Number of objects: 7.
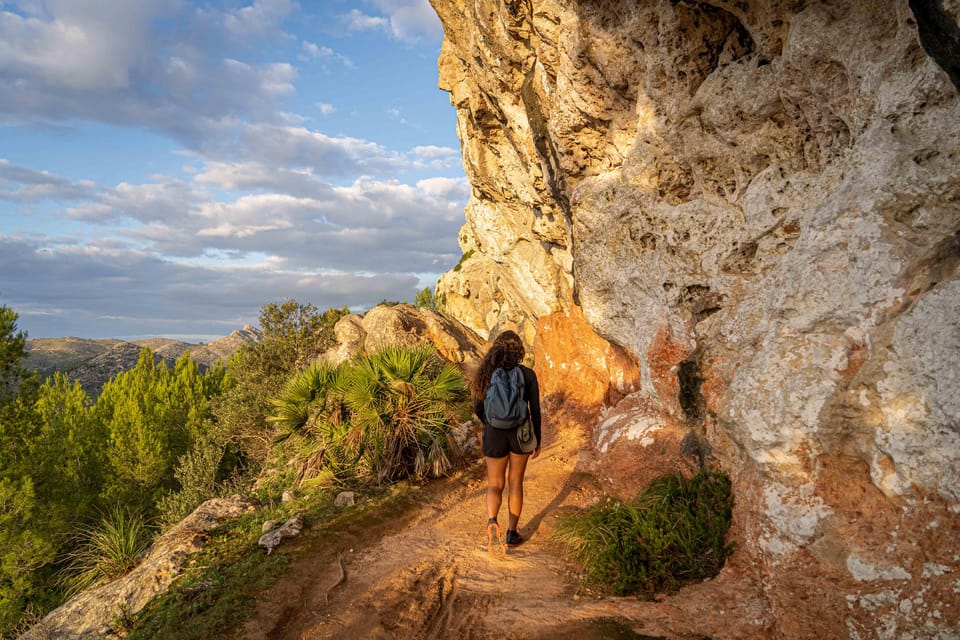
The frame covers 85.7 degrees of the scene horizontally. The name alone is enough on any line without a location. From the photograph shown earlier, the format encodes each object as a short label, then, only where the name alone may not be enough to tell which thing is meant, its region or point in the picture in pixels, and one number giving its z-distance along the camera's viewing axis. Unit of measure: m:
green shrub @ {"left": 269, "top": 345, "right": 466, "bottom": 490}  8.97
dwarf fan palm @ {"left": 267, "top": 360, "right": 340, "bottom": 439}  9.78
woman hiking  5.46
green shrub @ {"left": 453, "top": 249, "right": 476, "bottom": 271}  31.39
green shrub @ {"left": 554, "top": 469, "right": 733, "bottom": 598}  4.59
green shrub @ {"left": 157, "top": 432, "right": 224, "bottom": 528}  13.92
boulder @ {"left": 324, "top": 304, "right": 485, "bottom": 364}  19.31
